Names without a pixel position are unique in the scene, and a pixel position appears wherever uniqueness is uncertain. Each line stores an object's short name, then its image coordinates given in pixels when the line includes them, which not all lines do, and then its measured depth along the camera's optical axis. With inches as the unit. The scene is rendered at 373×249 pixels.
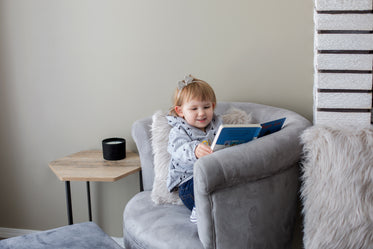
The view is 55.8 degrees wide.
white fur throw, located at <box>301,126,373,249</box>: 49.1
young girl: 60.9
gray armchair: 45.5
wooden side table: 67.1
